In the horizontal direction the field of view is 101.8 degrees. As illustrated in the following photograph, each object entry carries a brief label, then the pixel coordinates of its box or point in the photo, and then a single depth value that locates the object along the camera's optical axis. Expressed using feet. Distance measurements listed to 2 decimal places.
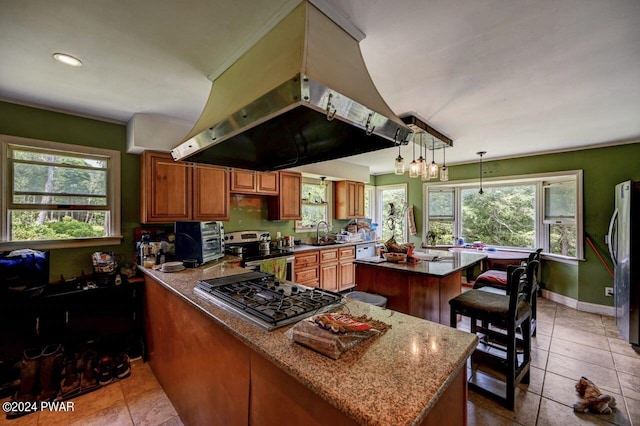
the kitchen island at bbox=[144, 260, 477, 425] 2.42
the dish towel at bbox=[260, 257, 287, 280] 10.97
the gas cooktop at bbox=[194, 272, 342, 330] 4.01
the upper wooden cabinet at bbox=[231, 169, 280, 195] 11.55
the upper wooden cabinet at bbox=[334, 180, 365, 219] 17.54
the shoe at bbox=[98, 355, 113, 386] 7.34
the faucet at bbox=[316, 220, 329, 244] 16.32
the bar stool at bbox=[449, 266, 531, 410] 6.08
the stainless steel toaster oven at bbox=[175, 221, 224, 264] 8.39
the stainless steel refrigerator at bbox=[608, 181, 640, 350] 8.98
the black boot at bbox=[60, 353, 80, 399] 6.81
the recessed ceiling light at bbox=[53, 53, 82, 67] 5.63
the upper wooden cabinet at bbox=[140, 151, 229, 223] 9.11
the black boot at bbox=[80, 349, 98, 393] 7.11
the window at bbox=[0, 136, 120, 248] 7.82
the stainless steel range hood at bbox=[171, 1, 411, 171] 3.35
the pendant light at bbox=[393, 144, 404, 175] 9.05
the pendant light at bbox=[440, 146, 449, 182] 10.61
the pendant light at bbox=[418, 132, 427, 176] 9.35
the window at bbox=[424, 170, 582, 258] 13.48
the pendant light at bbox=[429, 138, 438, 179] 9.78
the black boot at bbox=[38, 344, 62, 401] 6.60
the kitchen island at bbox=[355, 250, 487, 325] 8.20
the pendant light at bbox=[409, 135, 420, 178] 9.37
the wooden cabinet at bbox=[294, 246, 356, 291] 13.09
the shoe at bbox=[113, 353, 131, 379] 7.57
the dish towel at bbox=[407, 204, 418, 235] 18.63
